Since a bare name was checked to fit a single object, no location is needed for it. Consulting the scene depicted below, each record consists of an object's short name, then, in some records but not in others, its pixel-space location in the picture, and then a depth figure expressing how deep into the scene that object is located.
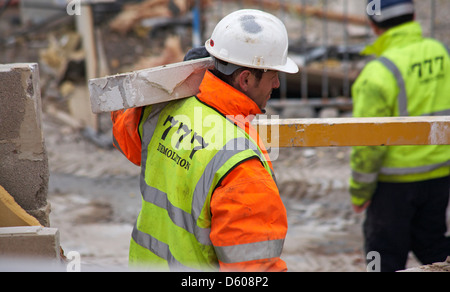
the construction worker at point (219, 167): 4.21
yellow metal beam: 5.29
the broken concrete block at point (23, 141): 4.83
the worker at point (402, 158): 8.16
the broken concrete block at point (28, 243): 4.48
